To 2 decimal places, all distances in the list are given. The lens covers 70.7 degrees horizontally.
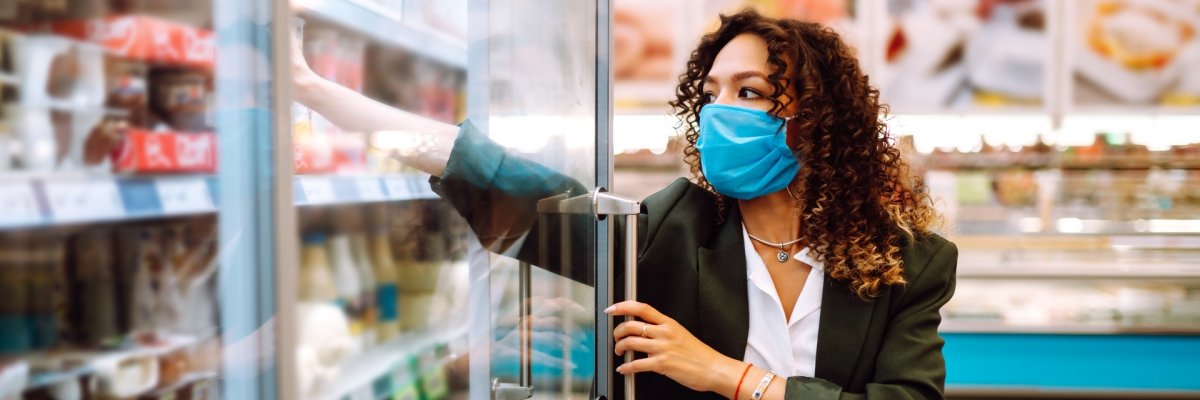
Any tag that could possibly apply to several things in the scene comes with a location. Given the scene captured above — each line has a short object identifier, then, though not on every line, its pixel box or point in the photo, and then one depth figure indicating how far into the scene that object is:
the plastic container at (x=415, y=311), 0.71
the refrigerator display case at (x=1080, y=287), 3.48
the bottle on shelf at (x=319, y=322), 0.53
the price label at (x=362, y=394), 0.66
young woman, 1.38
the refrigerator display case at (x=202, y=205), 0.42
